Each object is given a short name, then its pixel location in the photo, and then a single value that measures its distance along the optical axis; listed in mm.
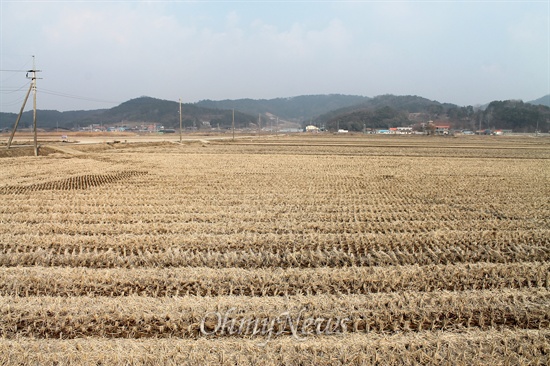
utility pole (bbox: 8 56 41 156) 27250
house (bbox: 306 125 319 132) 159425
